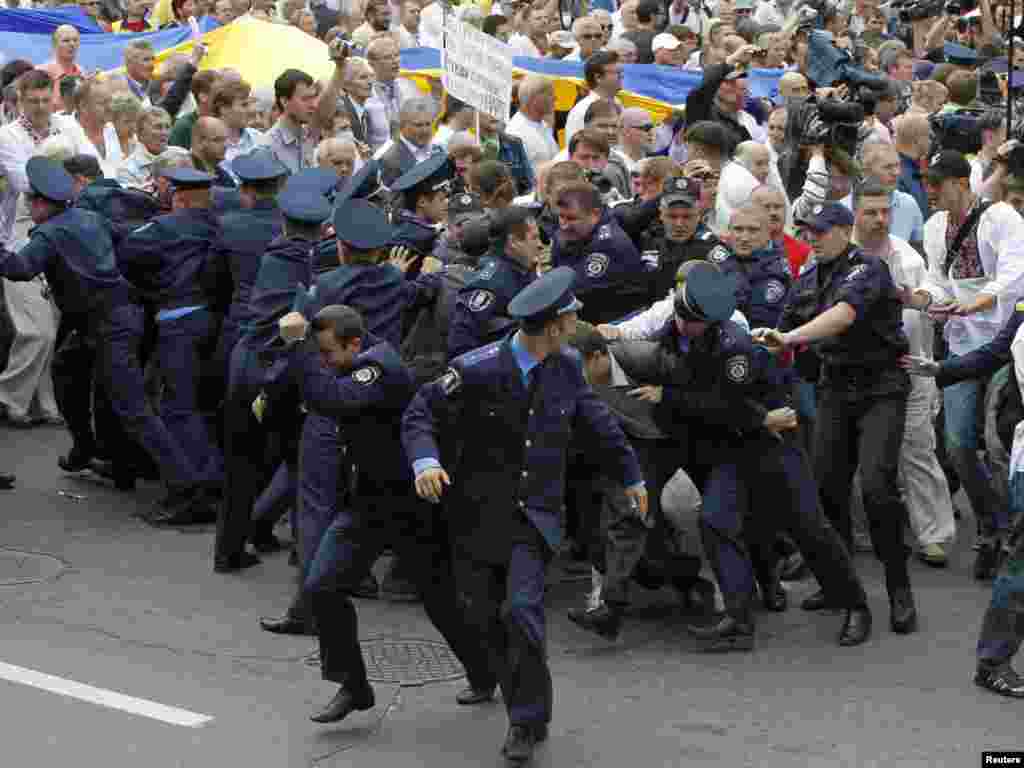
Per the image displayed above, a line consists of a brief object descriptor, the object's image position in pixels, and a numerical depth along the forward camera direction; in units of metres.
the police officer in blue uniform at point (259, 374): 18.84
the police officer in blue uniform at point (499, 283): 17.70
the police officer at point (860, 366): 18.06
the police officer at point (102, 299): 21.56
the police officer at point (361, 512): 15.23
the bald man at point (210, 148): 22.95
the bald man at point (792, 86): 28.61
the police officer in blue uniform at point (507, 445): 15.00
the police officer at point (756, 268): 19.17
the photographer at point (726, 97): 26.08
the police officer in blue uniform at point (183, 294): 21.42
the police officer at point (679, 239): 19.41
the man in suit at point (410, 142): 24.34
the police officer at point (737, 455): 17.39
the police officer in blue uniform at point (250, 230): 20.79
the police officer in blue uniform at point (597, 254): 19.34
